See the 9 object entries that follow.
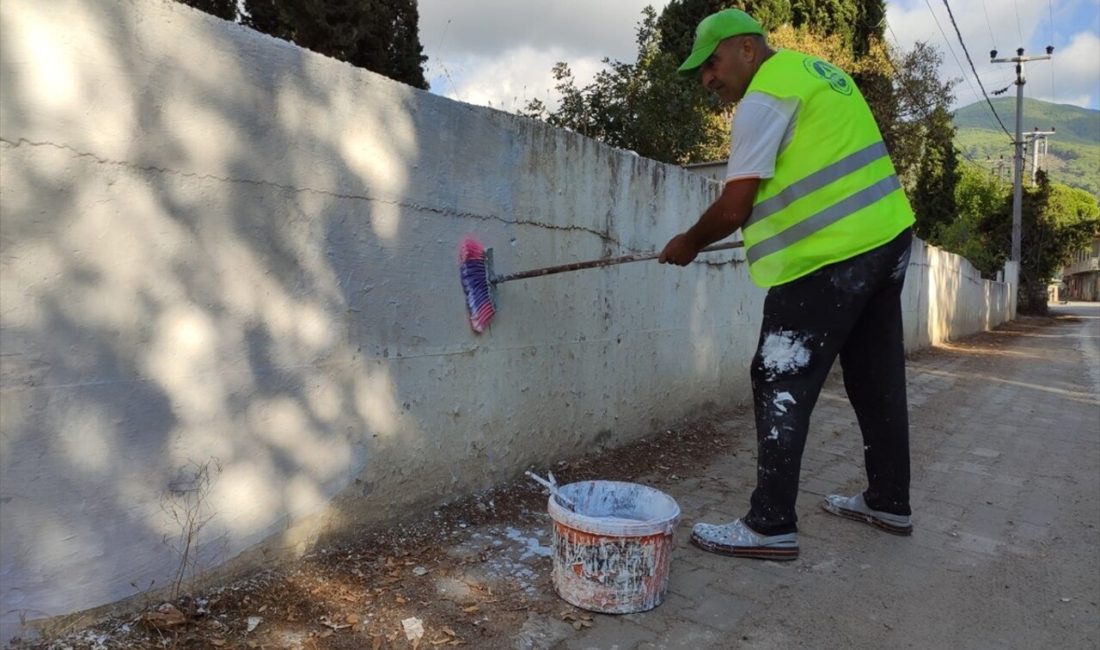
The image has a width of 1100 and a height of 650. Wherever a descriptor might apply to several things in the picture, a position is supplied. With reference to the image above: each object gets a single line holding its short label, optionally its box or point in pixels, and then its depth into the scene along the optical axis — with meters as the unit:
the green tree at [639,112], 8.53
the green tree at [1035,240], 29.64
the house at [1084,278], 61.41
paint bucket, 2.24
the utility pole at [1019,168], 26.73
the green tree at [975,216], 24.77
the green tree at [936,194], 23.98
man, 2.55
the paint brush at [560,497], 2.46
